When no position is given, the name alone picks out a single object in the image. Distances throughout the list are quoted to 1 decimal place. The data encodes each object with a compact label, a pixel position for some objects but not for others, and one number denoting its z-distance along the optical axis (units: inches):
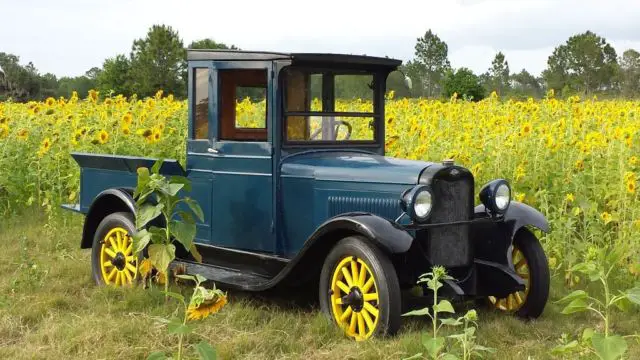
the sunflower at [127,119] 289.7
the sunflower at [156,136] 277.9
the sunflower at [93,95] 355.6
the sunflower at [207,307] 118.2
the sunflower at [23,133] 326.6
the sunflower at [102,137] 285.1
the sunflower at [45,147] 306.5
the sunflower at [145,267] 185.9
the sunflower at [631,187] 228.9
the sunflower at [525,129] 274.9
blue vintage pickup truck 168.6
